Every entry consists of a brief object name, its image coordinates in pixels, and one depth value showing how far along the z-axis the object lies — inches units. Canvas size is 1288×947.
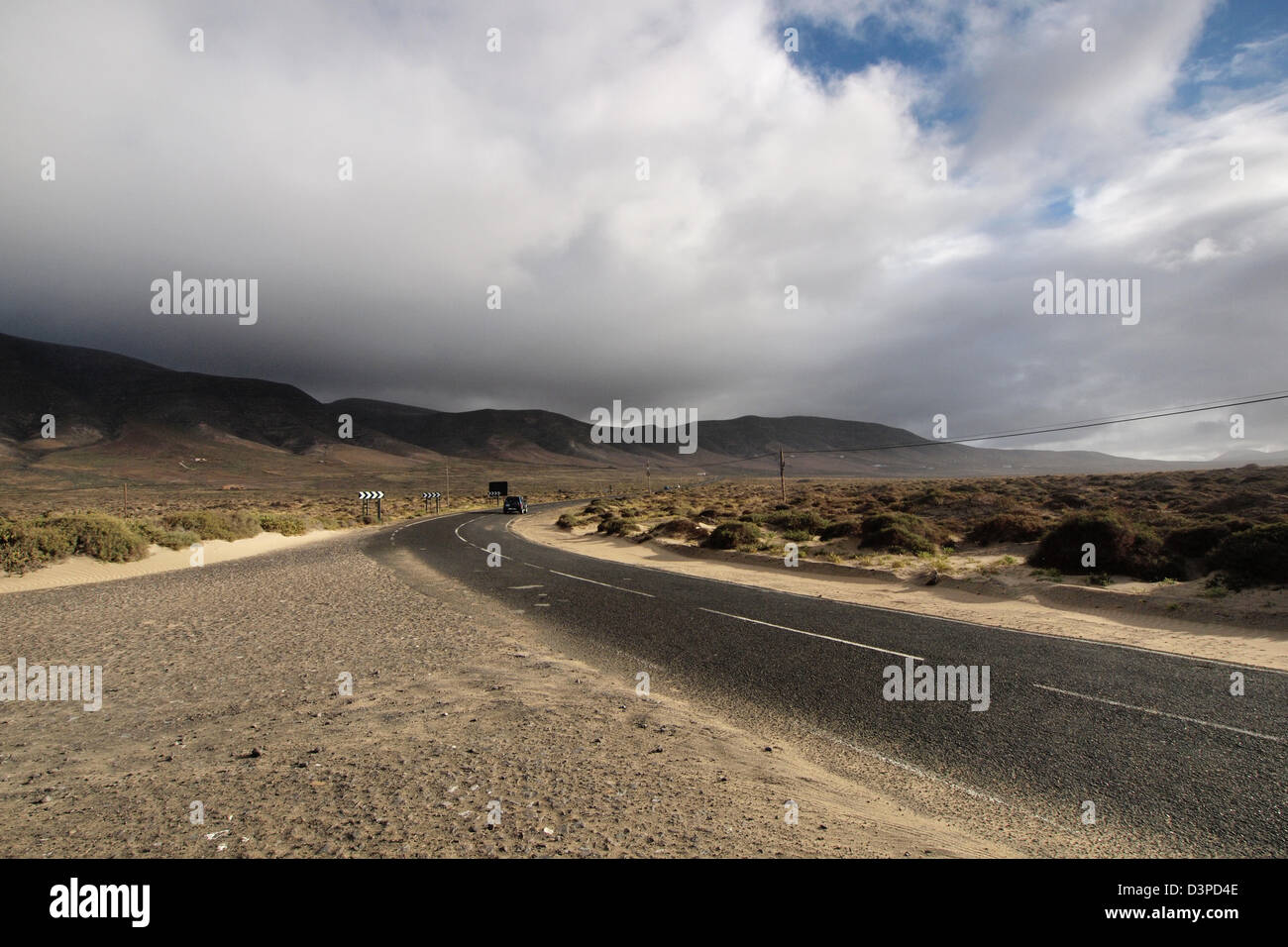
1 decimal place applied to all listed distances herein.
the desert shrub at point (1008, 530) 804.0
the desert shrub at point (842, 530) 941.2
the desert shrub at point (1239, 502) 1039.6
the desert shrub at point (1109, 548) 589.3
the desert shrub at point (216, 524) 1122.0
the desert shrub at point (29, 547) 674.2
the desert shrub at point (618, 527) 1284.4
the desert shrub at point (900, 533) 799.1
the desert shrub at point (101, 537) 778.2
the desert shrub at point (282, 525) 1366.4
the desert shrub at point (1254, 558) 489.4
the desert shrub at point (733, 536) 967.6
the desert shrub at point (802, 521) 1067.3
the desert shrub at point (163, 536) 924.6
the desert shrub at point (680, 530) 1125.7
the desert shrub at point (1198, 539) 595.2
